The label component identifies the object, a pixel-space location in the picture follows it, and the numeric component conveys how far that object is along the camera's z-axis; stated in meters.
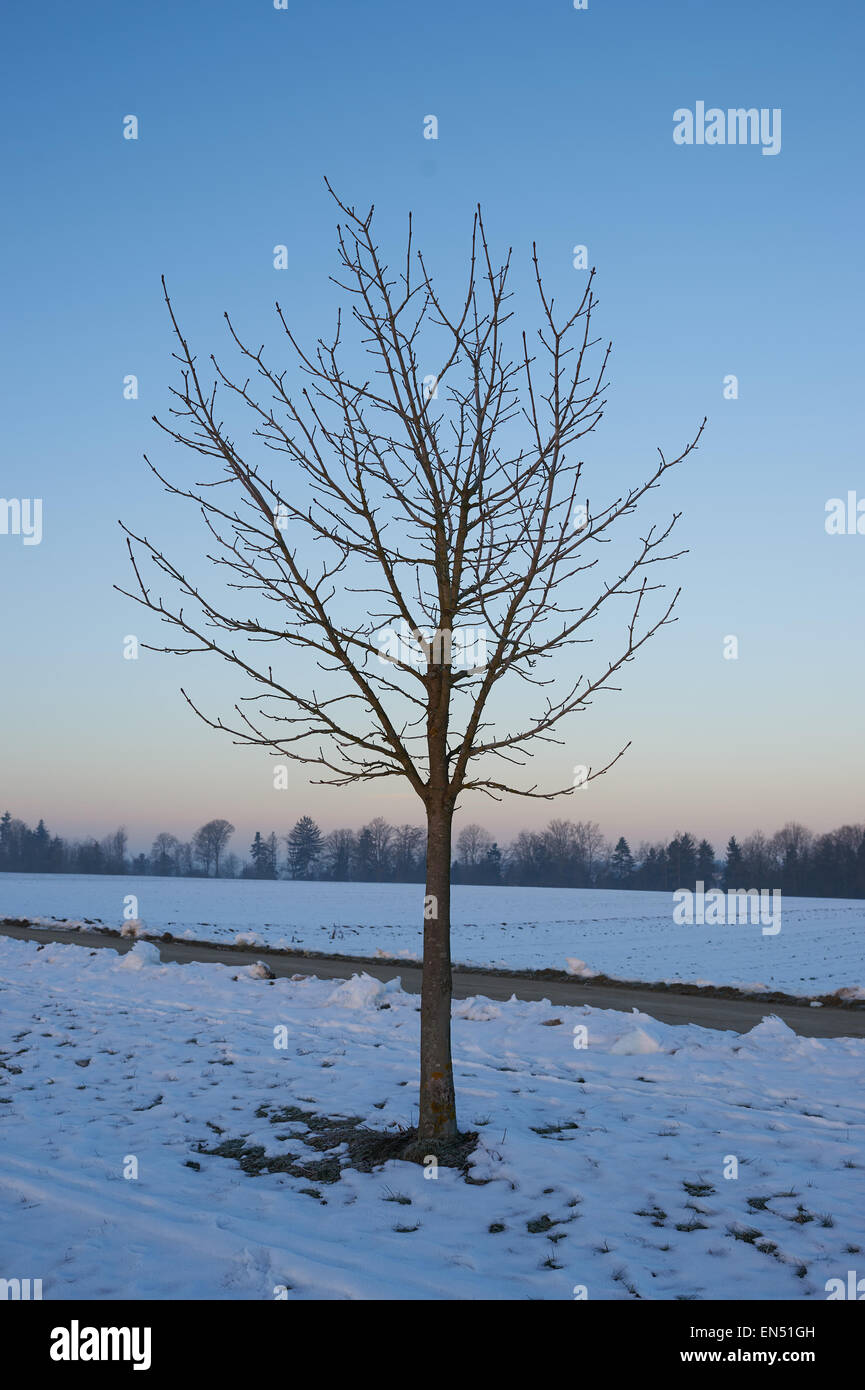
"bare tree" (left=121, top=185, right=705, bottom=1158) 6.24
